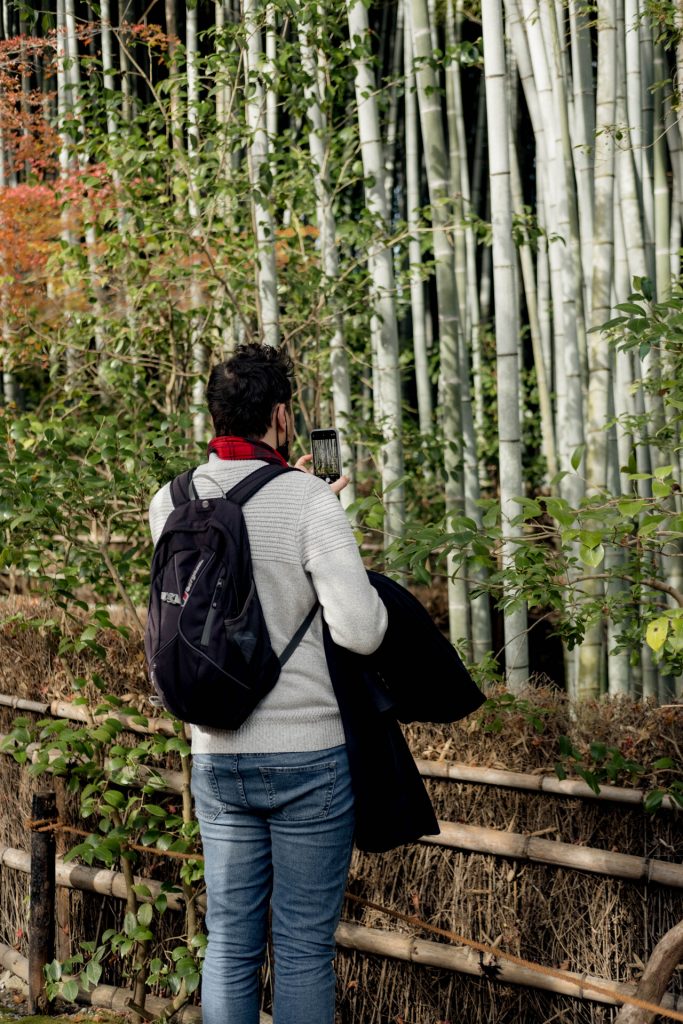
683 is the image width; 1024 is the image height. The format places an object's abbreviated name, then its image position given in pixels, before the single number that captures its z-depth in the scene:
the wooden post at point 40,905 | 2.48
